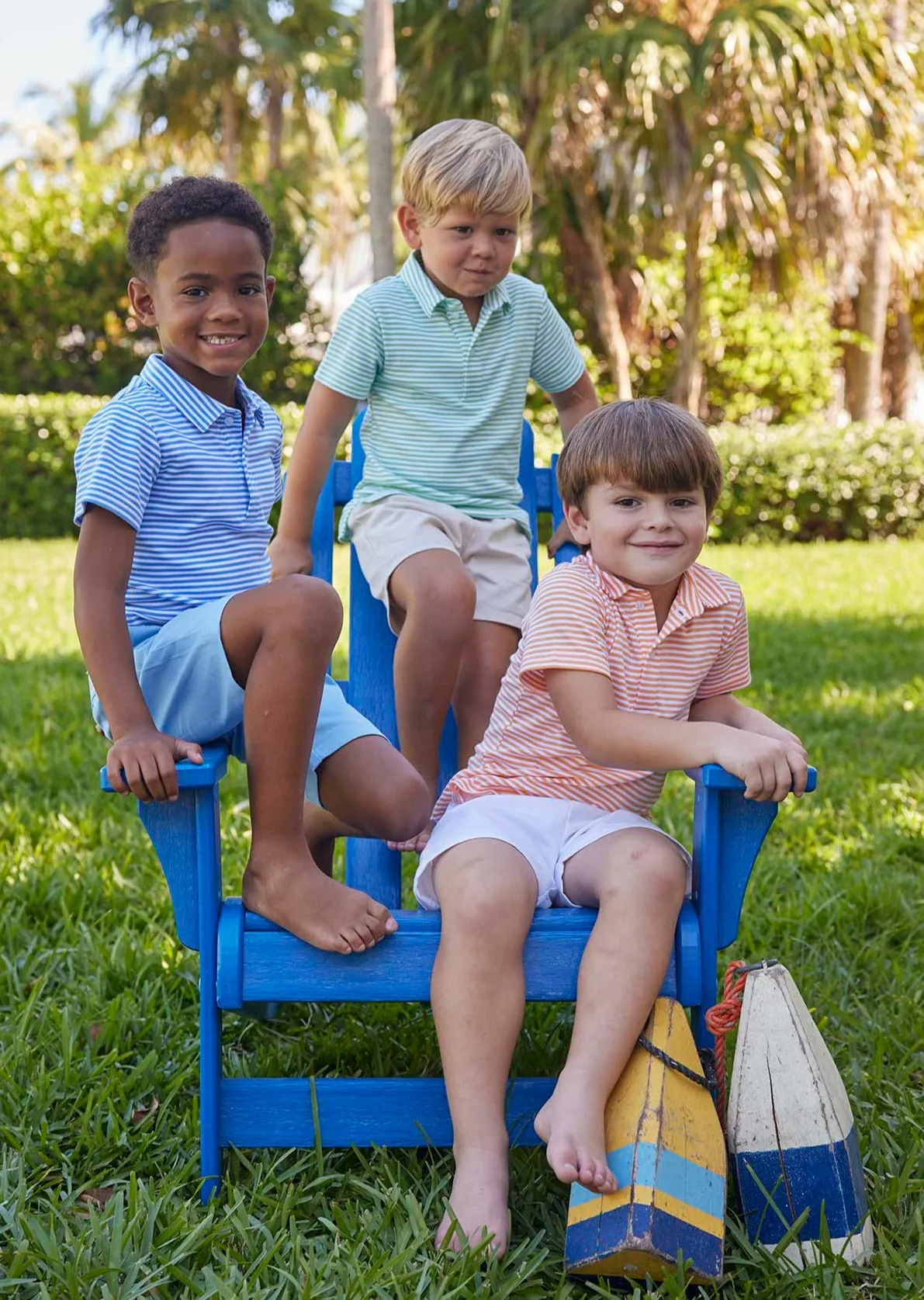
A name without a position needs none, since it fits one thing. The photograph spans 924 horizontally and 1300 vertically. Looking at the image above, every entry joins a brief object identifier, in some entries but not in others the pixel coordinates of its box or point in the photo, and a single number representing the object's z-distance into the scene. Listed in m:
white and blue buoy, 1.78
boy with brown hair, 1.82
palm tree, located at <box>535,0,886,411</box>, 11.79
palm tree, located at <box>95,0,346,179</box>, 19.53
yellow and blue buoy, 1.64
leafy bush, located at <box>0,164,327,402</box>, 12.50
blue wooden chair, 1.92
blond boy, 2.56
